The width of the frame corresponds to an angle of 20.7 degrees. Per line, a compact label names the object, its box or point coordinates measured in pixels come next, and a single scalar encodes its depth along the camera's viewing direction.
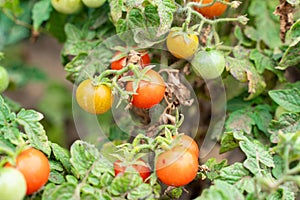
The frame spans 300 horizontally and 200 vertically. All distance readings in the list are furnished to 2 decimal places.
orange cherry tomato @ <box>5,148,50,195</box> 0.55
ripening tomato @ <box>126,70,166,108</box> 0.61
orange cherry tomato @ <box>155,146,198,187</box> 0.58
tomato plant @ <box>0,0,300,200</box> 0.58
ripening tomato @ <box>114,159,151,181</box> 0.59
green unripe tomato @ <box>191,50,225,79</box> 0.65
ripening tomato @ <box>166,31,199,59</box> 0.63
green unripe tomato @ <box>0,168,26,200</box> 0.53
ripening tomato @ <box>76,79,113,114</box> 0.61
